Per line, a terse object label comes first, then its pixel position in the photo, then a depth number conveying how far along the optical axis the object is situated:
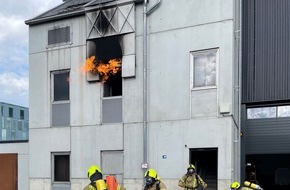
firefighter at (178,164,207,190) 11.61
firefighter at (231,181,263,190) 10.68
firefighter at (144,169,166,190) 9.11
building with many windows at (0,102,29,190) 15.55
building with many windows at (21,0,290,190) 12.22
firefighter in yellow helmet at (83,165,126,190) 6.55
